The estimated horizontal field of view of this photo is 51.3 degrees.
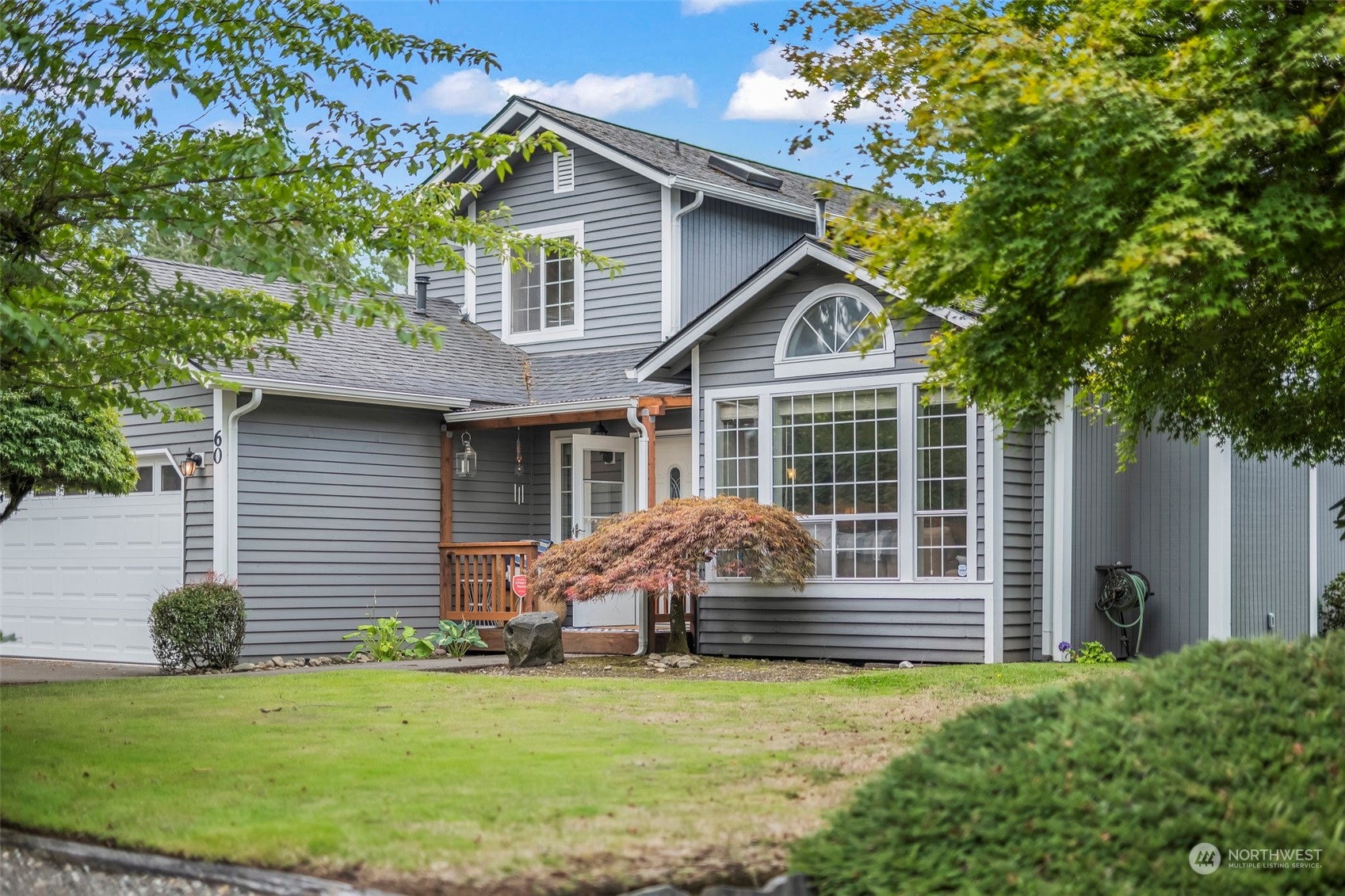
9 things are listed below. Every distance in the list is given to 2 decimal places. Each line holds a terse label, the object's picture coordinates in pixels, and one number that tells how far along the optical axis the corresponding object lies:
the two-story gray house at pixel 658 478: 13.45
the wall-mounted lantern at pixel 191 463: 14.50
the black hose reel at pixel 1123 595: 14.38
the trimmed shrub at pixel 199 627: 13.40
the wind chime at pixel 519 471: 17.14
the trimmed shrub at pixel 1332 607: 16.72
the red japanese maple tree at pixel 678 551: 13.05
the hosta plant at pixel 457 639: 15.23
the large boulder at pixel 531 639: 13.29
